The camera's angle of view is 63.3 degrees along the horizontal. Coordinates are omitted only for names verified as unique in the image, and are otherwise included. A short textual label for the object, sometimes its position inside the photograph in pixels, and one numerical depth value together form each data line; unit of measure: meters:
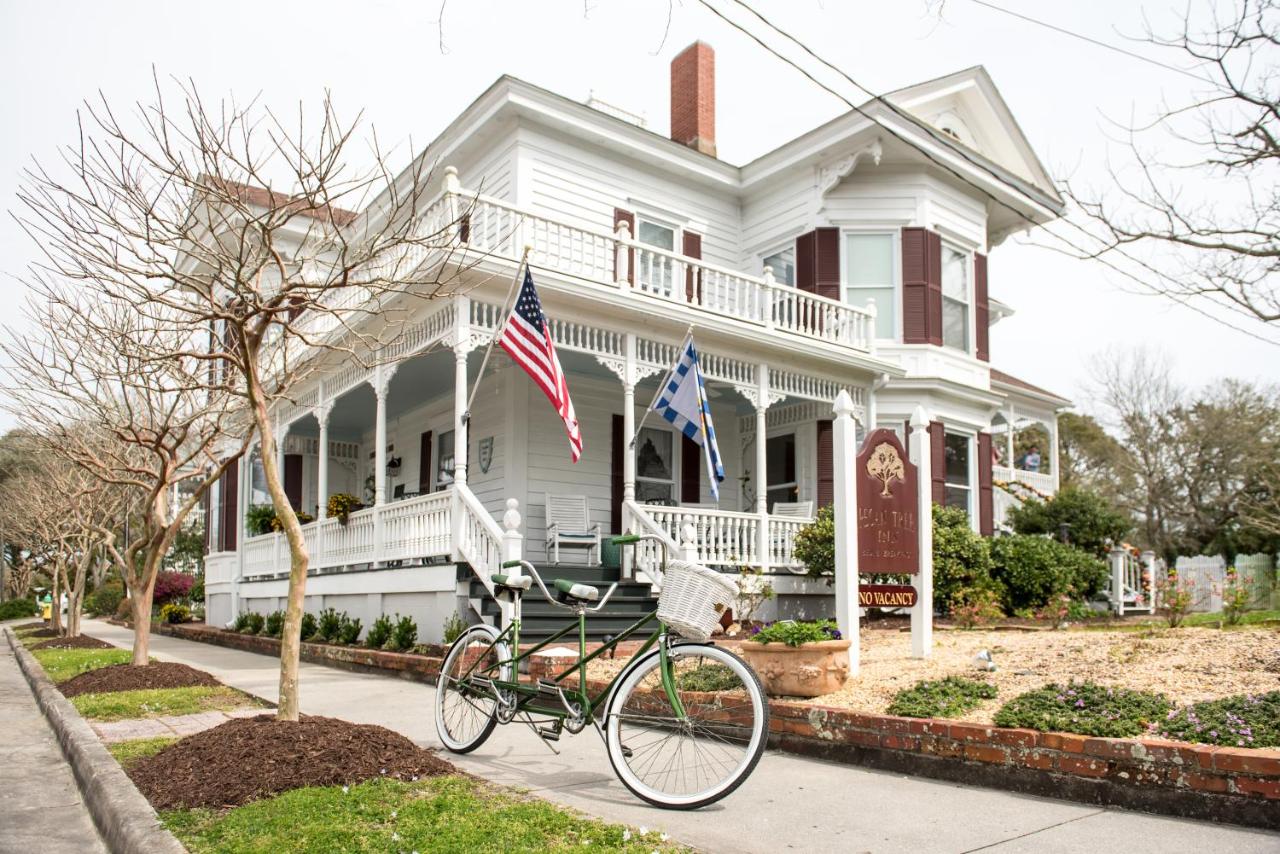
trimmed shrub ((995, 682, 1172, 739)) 5.44
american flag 11.41
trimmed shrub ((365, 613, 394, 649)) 12.91
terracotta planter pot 7.09
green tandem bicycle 5.05
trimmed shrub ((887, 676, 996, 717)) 6.30
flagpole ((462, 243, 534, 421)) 11.59
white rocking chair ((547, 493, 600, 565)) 15.08
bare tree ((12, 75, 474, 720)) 6.34
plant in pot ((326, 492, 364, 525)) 15.41
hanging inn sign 8.26
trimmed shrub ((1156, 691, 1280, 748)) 5.00
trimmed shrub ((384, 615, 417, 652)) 12.45
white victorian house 13.62
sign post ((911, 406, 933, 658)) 8.66
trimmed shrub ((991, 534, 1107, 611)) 15.48
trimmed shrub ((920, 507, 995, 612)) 14.16
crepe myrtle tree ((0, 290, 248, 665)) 10.53
